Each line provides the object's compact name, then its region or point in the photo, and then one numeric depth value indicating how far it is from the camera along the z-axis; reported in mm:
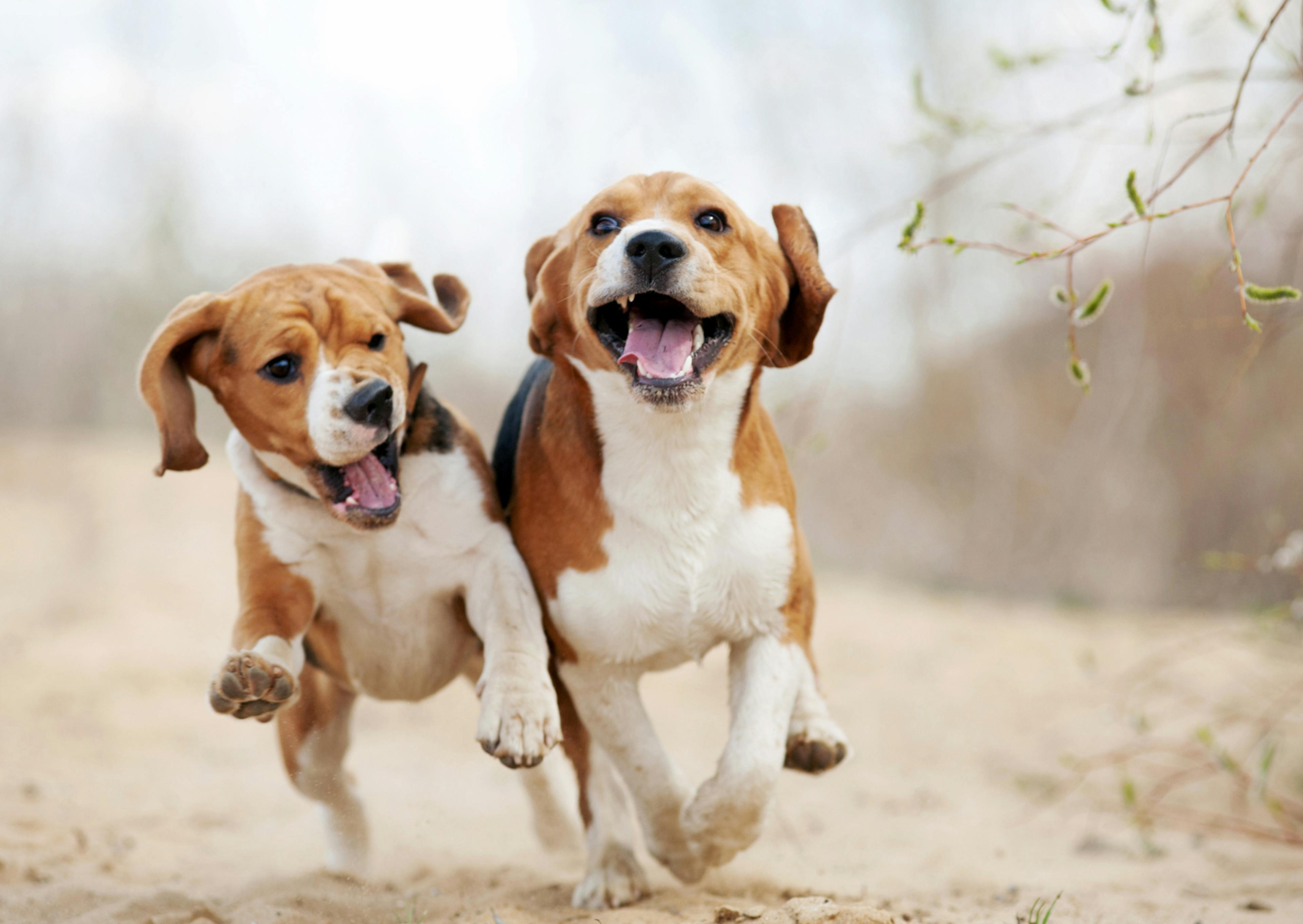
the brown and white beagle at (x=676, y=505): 3049
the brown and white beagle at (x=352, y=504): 2928
